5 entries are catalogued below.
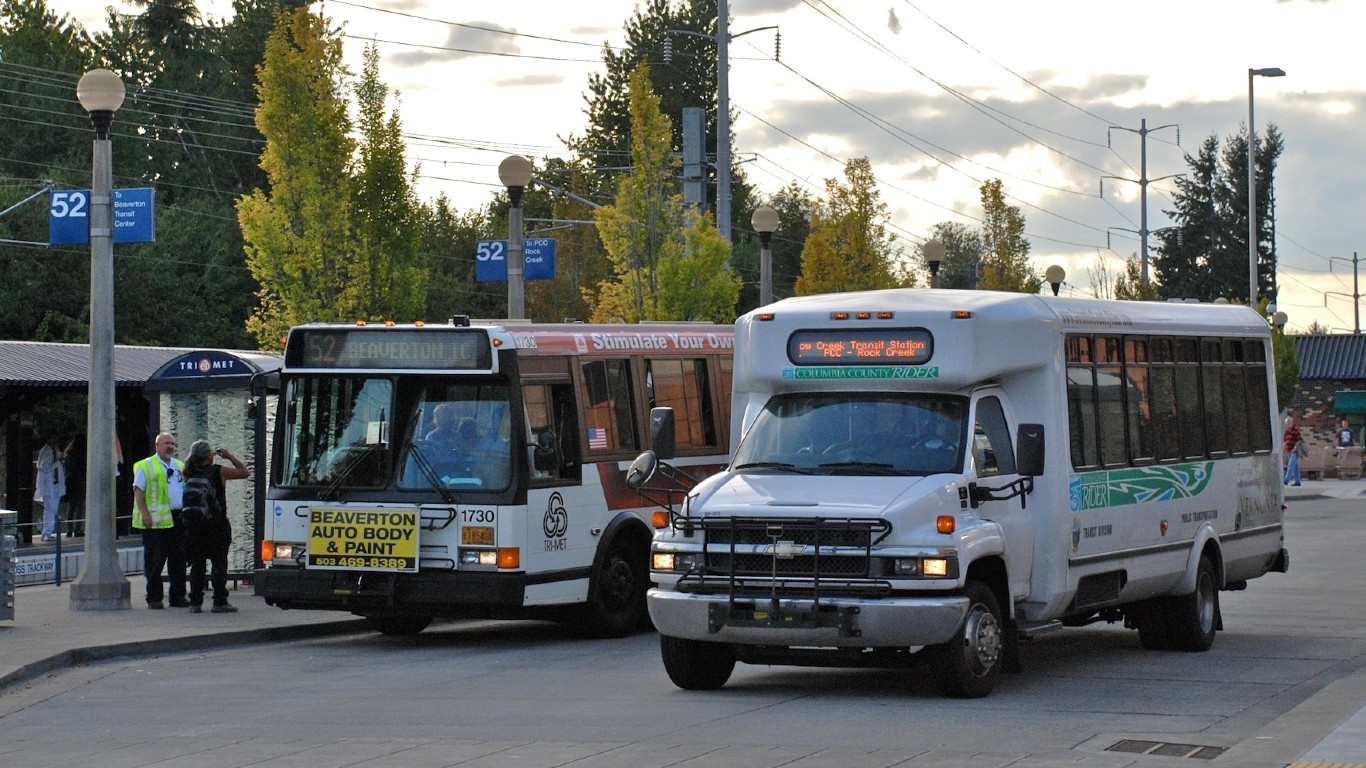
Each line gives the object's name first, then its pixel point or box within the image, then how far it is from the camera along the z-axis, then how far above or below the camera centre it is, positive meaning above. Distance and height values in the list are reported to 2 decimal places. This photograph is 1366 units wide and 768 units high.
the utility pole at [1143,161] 74.38 +12.83
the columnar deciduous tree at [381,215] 33.41 +5.23
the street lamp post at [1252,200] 59.21 +9.20
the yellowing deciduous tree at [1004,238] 56.84 +7.77
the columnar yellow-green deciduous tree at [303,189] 33.19 +5.68
